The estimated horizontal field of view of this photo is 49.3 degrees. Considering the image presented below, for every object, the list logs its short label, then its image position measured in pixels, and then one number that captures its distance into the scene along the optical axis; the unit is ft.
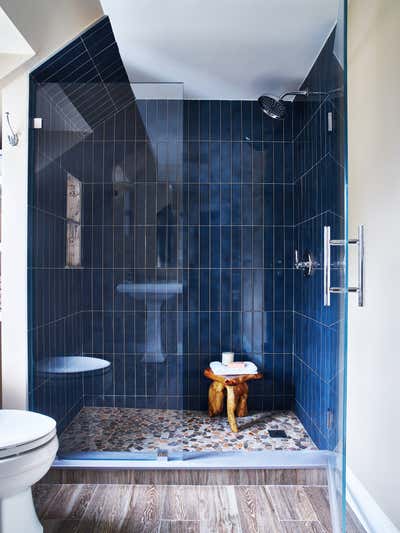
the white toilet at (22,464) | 5.27
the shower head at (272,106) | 9.83
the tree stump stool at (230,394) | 9.57
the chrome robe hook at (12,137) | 7.21
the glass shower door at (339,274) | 4.86
